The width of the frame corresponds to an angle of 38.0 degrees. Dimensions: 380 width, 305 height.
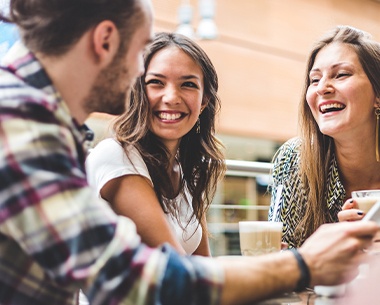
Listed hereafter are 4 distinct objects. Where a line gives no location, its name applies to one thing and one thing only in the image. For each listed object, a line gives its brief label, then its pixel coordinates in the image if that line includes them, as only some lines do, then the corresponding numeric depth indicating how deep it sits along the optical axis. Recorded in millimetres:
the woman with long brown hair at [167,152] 1577
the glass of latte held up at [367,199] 1612
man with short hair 759
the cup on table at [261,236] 1458
